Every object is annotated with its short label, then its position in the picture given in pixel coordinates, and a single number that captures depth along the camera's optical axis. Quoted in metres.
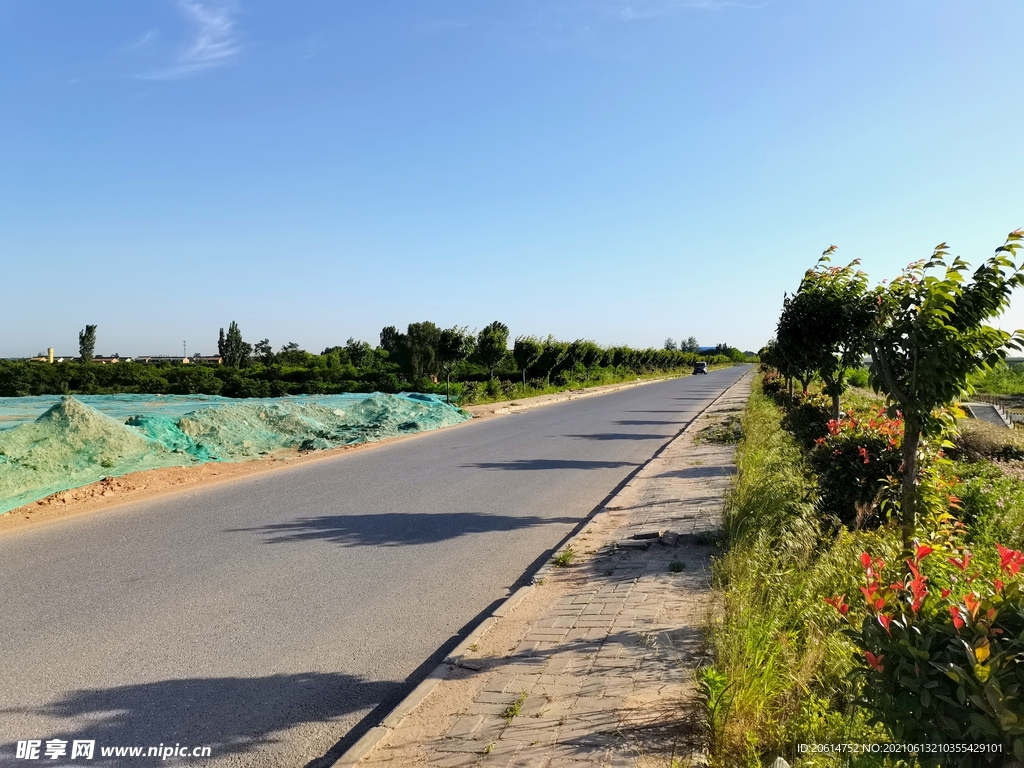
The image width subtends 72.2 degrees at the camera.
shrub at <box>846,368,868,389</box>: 42.22
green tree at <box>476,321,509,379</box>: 33.44
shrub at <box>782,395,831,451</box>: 12.27
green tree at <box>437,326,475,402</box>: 27.14
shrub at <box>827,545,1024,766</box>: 1.97
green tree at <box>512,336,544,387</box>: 37.84
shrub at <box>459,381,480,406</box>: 28.88
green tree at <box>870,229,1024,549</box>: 4.72
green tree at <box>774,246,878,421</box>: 11.06
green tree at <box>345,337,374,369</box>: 49.43
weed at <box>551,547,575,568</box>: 6.44
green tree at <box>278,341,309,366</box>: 47.56
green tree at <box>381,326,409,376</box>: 36.81
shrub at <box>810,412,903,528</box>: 6.71
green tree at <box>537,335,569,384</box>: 40.56
